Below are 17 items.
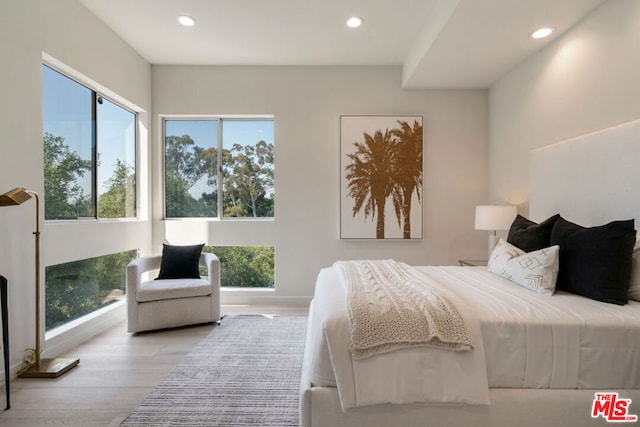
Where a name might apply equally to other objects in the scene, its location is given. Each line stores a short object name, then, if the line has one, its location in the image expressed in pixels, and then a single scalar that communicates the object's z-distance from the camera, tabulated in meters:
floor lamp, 2.16
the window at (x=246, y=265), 3.98
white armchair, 2.88
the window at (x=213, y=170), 3.97
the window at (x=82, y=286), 2.61
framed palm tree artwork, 3.78
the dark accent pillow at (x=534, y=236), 2.22
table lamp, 3.08
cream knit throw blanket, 1.37
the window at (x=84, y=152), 2.59
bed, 1.36
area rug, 1.75
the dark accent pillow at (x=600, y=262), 1.67
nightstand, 3.46
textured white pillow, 1.85
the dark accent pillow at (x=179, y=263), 3.26
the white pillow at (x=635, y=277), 1.72
